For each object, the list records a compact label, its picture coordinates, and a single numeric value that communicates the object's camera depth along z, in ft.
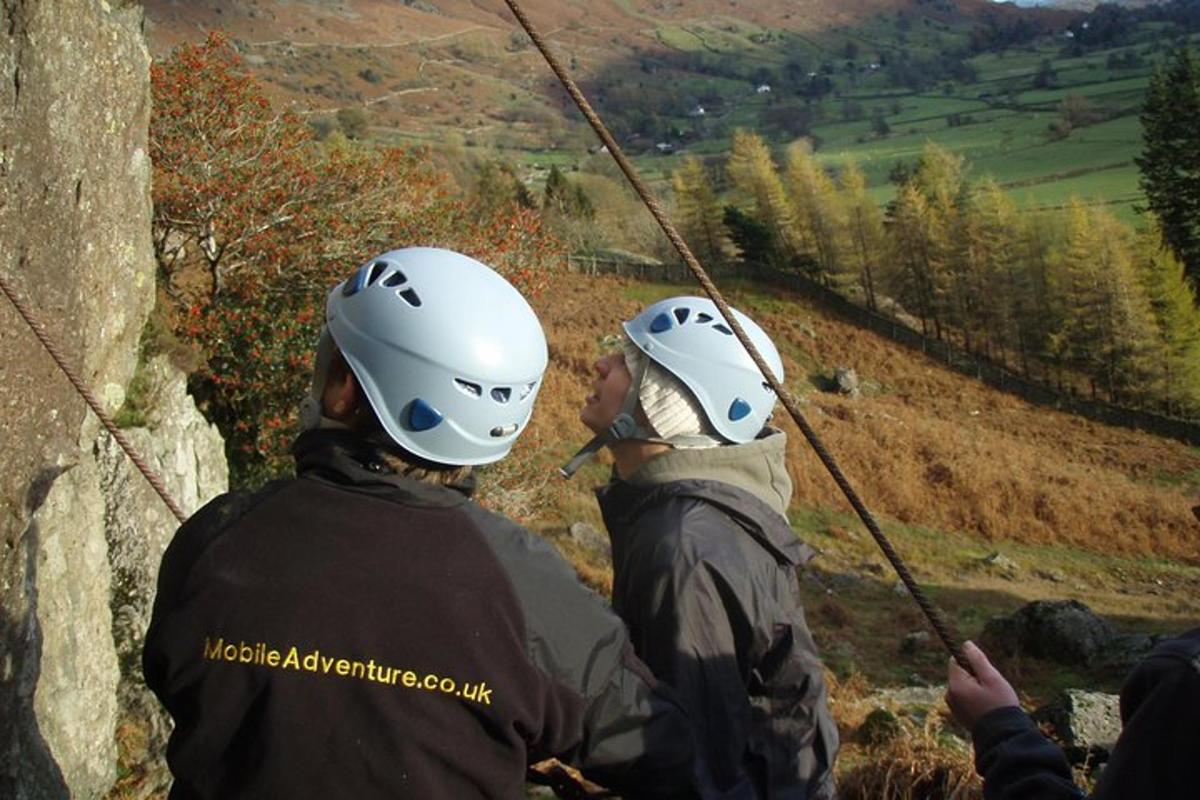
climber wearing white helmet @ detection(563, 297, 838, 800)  9.18
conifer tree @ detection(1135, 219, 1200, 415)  138.51
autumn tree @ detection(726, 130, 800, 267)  194.39
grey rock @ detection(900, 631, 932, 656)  58.90
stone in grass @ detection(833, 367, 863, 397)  129.90
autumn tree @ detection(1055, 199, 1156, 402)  142.31
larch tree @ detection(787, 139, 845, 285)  184.34
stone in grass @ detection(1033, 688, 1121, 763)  28.16
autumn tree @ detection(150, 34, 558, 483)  41.32
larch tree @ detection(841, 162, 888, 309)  180.96
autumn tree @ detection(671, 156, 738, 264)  201.87
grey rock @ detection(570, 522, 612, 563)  66.57
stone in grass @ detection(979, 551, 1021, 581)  80.38
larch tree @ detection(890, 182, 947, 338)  172.96
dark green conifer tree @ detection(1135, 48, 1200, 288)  142.31
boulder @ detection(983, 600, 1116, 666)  54.29
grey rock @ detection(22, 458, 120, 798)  15.84
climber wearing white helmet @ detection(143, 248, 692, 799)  6.51
